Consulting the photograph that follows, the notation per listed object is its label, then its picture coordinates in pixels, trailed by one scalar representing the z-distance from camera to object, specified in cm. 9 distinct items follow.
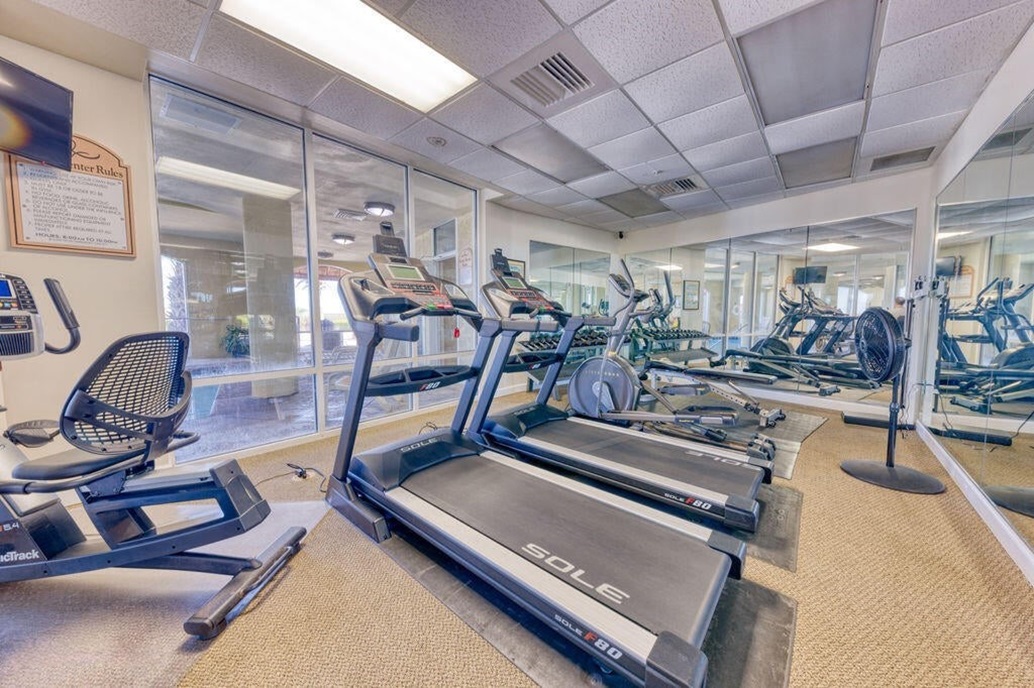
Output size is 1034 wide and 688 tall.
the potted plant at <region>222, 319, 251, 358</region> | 361
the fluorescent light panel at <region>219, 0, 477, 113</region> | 211
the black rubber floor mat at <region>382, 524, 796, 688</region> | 135
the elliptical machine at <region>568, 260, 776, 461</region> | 336
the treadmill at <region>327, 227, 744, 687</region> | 132
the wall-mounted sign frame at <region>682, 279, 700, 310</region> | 702
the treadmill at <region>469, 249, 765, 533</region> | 230
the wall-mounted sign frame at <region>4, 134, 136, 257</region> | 226
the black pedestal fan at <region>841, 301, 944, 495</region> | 266
